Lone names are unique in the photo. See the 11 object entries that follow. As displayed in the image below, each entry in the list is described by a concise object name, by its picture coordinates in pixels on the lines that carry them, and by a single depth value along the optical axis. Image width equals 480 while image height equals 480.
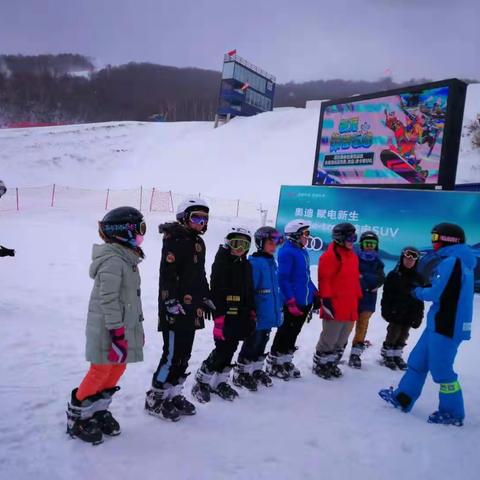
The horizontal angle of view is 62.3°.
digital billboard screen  9.95
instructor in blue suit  3.91
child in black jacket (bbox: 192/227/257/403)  4.17
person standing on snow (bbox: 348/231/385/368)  5.72
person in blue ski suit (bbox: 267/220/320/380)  4.92
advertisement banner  9.37
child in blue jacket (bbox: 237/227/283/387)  4.52
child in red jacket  4.96
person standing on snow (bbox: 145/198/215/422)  3.67
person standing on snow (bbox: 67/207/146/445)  3.12
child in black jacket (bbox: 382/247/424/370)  5.50
